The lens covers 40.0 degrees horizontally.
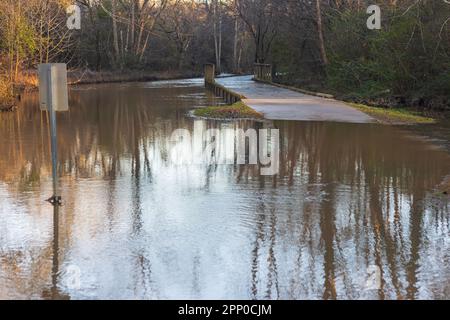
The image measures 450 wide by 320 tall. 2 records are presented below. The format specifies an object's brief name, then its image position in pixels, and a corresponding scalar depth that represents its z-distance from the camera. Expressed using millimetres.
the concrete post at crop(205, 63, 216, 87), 45500
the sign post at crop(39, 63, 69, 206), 9008
